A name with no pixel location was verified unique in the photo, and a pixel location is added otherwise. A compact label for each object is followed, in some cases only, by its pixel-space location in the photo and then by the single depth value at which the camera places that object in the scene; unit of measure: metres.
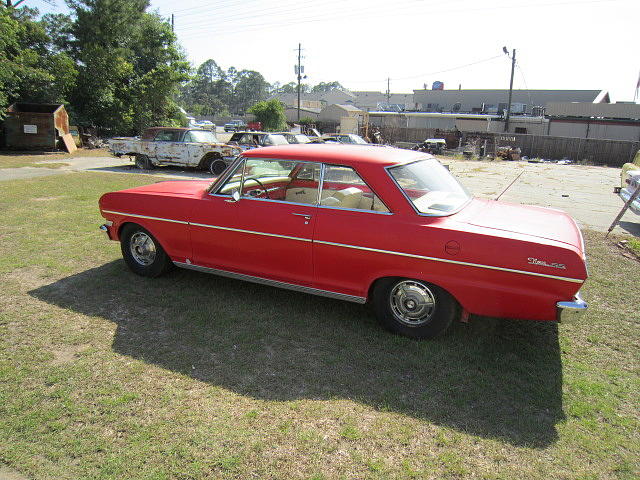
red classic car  3.37
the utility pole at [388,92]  79.57
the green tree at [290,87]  163.52
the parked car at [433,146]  31.62
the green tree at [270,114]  41.12
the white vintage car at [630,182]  8.19
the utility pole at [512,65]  37.12
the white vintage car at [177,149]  14.76
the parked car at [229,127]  53.94
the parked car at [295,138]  18.37
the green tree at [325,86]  167.68
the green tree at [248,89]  133.12
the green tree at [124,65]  24.77
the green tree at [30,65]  18.56
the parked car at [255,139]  16.23
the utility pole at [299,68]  48.67
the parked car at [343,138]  21.99
